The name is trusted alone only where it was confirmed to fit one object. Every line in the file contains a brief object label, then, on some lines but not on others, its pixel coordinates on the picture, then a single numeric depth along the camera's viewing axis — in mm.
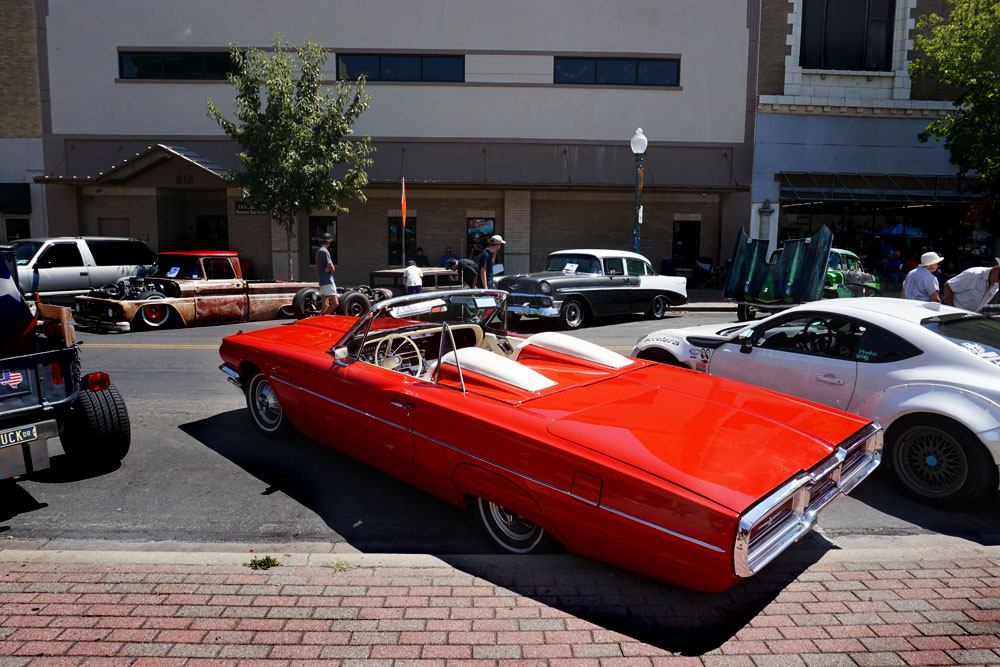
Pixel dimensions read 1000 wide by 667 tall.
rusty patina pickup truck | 12984
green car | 13234
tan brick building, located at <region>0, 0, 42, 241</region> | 23469
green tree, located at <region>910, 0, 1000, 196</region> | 17078
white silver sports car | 4750
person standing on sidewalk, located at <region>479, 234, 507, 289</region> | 15722
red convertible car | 3293
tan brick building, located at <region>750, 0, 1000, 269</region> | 23297
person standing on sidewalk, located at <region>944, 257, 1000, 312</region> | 9125
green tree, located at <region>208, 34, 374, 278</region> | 18656
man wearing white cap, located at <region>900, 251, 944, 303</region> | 9000
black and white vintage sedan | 13484
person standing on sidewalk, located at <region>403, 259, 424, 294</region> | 14828
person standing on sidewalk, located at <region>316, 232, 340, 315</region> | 13211
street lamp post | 18000
